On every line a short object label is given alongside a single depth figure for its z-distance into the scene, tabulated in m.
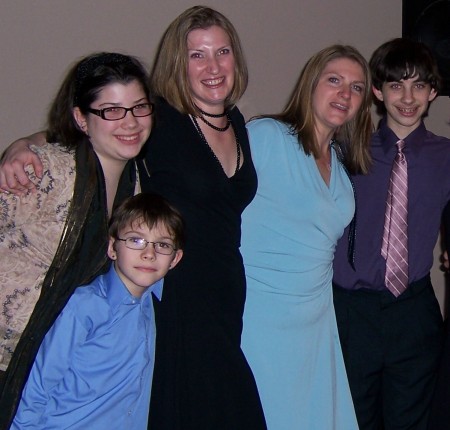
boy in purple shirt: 2.43
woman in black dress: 2.00
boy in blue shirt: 1.73
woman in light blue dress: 2.20
